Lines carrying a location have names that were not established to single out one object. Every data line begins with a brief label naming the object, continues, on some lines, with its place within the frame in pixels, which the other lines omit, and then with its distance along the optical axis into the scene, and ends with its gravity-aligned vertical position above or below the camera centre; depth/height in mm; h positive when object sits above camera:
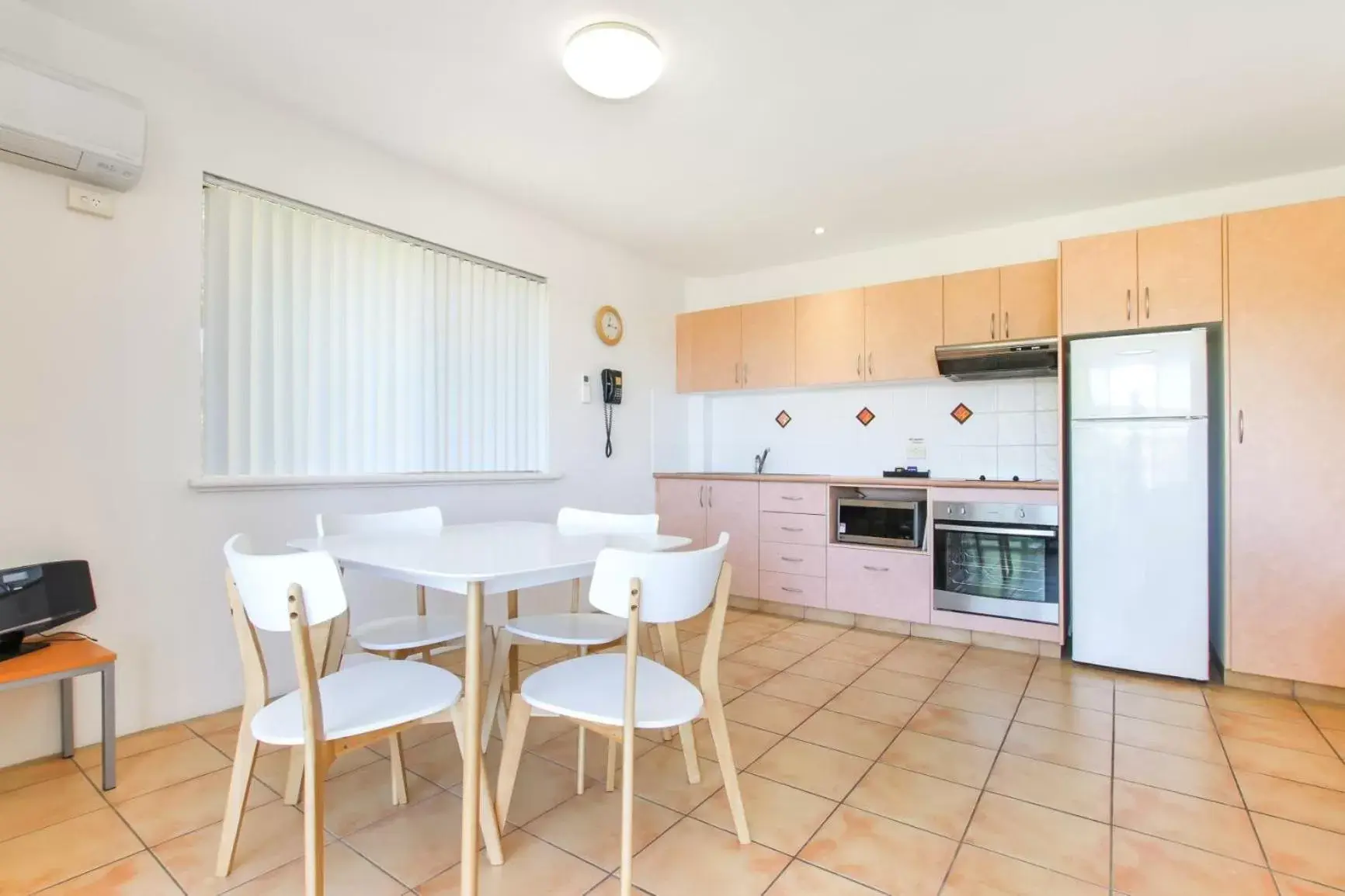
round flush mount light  2094 +1323
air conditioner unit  1884 +1013
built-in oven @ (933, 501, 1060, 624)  3291 -598
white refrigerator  2908 -261
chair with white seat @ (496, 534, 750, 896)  1401 -585
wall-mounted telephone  4223 +383
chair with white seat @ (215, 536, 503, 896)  1276 -571
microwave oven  3682 -431
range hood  3410 +496
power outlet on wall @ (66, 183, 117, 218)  2141 +859
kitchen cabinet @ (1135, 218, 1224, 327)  2904 +802
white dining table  1384 -275
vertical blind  2557 +481
